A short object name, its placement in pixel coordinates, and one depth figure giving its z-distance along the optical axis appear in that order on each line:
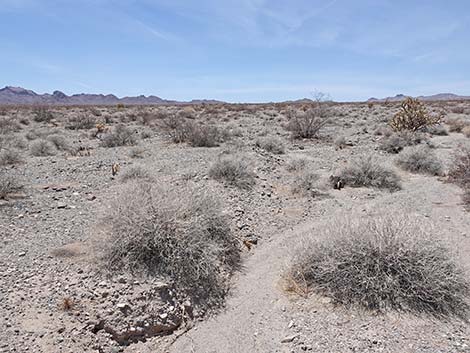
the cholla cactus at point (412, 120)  18.83
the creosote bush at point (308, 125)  18.83
